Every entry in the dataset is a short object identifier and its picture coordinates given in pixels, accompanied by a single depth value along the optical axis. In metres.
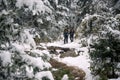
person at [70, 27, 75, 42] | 16.93
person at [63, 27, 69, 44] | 16.34
